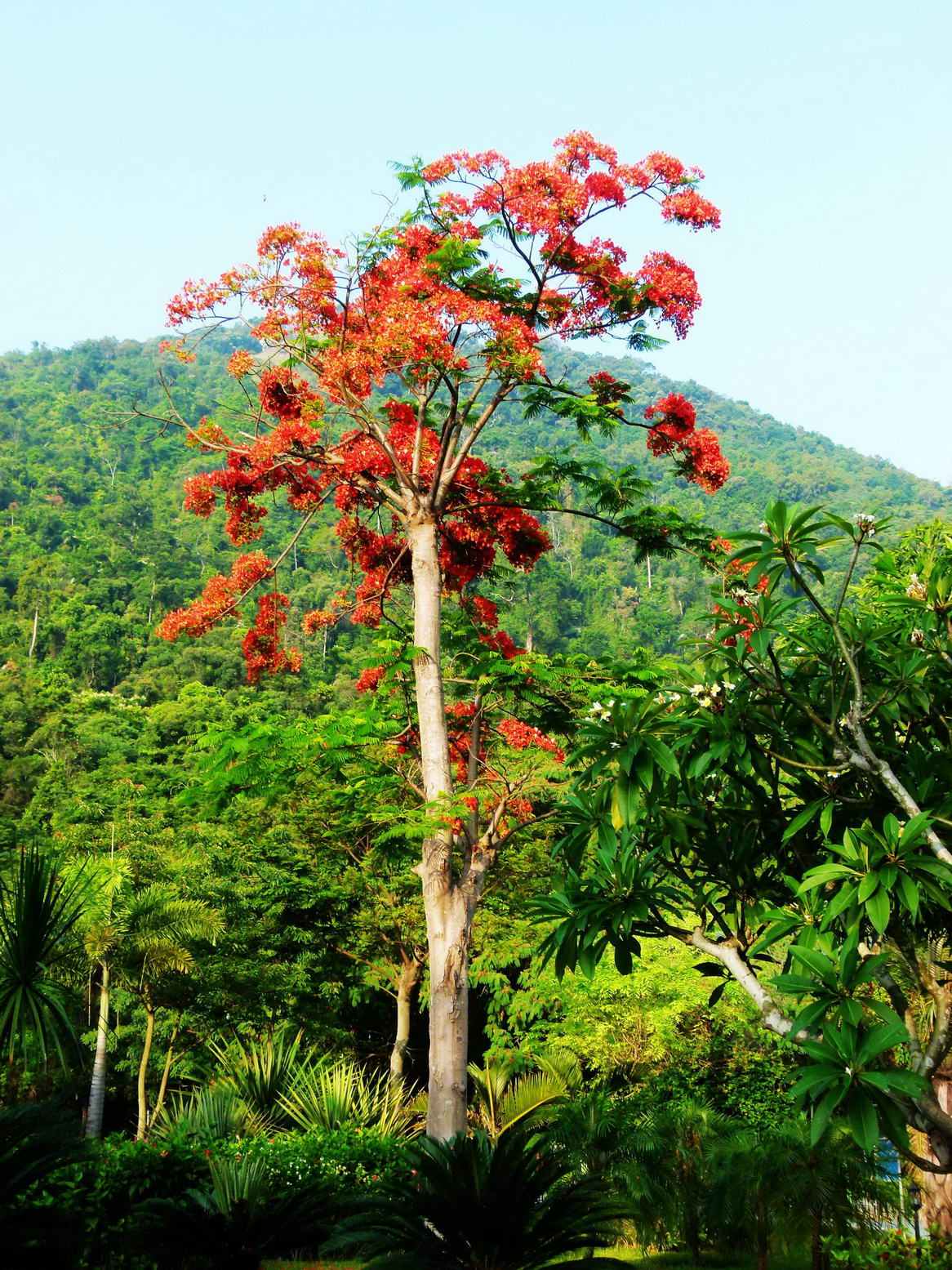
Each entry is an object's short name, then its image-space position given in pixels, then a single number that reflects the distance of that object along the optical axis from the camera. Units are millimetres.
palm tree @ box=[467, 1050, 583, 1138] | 13312
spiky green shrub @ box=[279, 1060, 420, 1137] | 9539
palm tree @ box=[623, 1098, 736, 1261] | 8875
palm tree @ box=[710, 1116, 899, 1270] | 7340
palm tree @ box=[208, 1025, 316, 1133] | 10742
